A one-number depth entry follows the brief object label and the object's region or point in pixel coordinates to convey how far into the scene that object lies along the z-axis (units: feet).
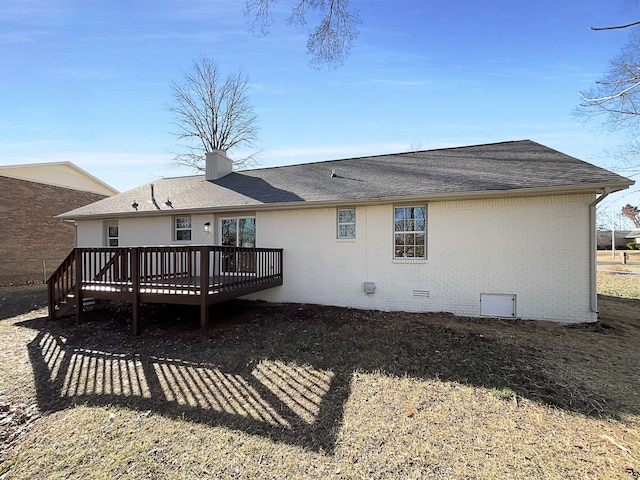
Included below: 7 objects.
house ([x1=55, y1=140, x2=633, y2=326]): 22.54
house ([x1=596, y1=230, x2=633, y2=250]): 157.79
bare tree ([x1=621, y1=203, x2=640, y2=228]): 162.30
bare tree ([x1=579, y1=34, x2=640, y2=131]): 29.27
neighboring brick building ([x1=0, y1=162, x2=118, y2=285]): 49.80
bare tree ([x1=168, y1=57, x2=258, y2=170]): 73.92
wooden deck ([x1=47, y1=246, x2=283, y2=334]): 21.38
